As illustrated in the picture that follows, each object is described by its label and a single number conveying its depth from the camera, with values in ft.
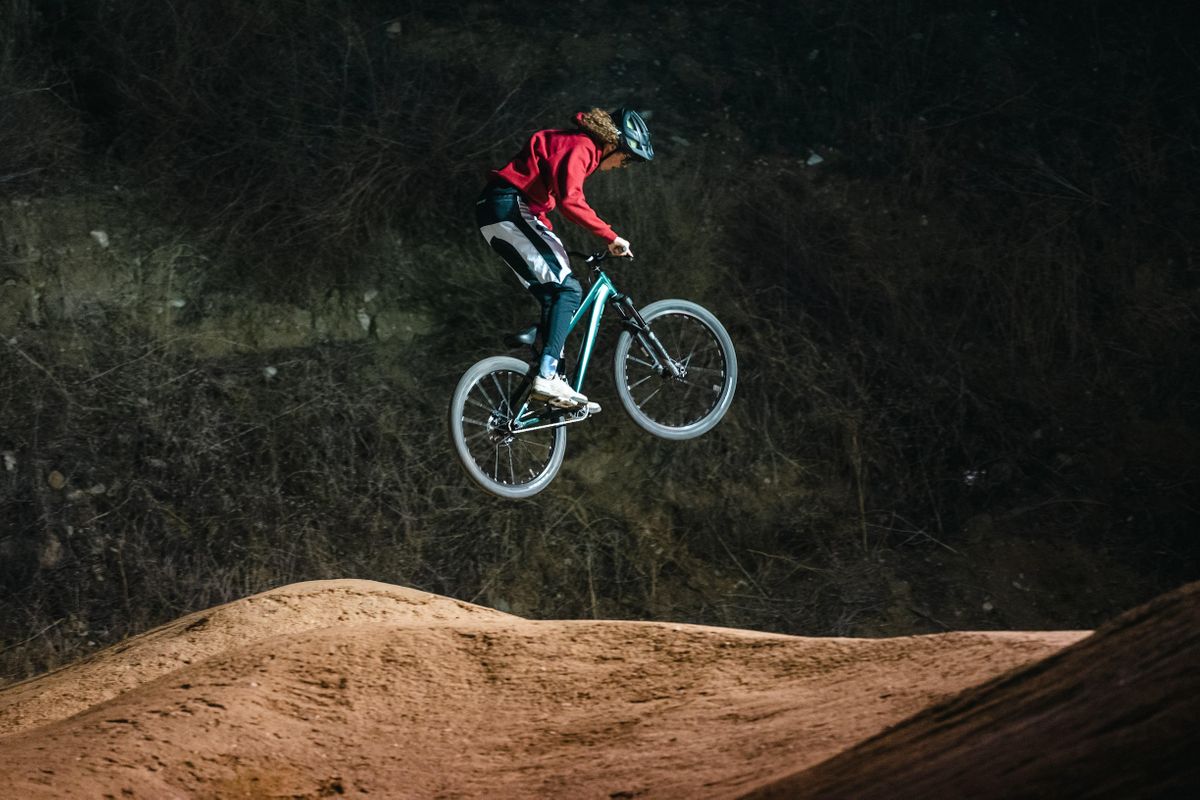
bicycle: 46.68
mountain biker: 46.70
